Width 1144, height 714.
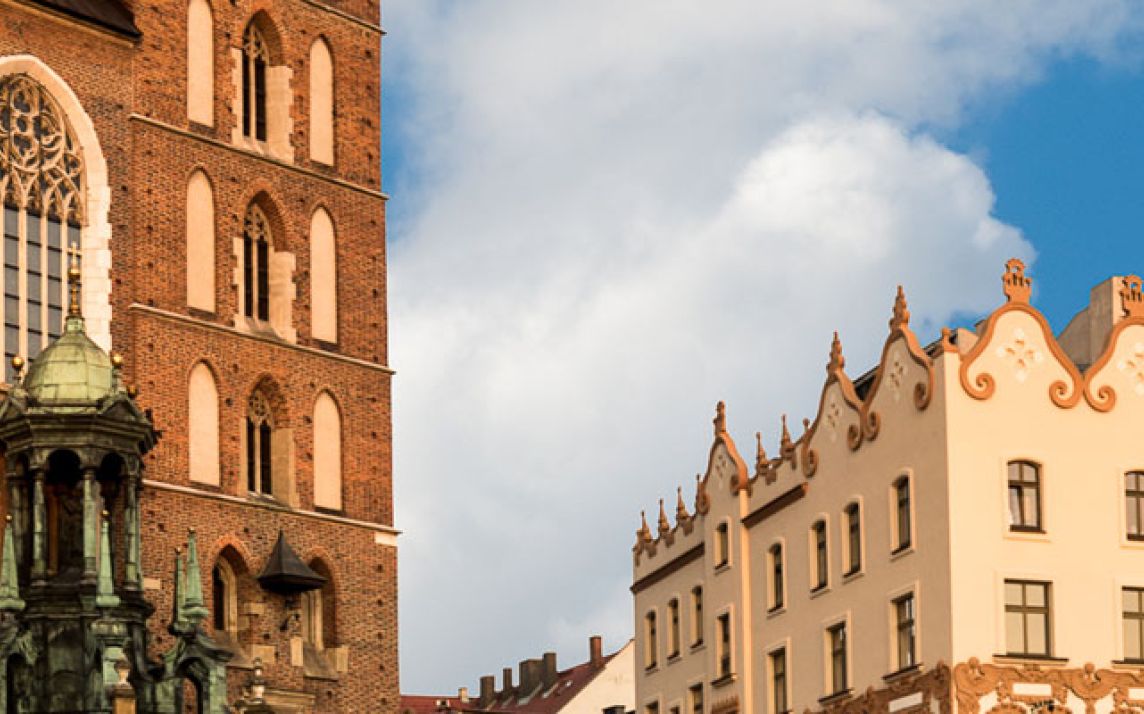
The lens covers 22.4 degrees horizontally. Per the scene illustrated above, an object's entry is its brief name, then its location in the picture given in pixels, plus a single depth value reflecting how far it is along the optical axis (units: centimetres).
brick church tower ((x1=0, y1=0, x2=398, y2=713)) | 4869
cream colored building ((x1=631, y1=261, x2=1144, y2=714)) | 4800
